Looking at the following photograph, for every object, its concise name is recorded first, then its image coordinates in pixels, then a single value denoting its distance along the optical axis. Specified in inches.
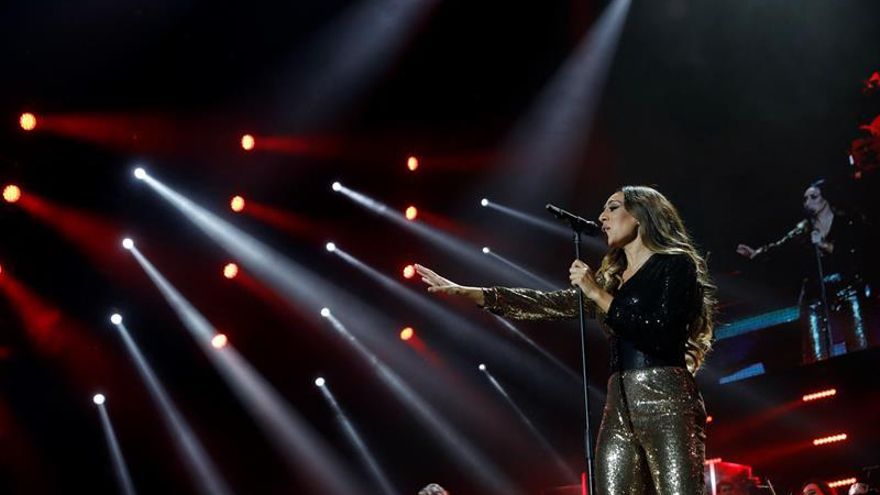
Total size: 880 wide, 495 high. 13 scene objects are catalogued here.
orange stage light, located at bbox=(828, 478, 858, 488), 406.6
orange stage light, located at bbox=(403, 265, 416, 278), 411.2
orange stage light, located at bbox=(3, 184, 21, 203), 294.7
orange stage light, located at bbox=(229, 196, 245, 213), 353.1
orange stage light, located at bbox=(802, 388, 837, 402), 397.1
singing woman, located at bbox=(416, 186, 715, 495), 109.1
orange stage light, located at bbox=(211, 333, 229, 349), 377.7
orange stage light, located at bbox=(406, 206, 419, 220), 403.5
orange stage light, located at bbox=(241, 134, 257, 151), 336.8
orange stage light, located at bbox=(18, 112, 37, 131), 287.3
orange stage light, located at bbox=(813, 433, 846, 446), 410.3
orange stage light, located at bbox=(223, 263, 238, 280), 362.9
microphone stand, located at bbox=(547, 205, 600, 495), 115.5
